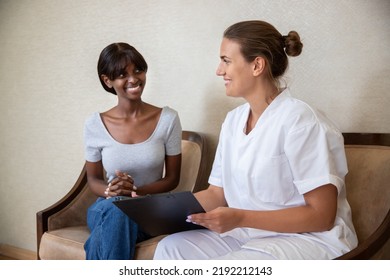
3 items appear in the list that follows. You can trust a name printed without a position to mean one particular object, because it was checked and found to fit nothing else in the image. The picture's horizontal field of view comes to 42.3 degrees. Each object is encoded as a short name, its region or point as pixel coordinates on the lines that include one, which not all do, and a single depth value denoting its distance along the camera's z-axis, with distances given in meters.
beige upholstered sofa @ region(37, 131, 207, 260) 1.52
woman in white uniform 1.11
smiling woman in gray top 1.52
